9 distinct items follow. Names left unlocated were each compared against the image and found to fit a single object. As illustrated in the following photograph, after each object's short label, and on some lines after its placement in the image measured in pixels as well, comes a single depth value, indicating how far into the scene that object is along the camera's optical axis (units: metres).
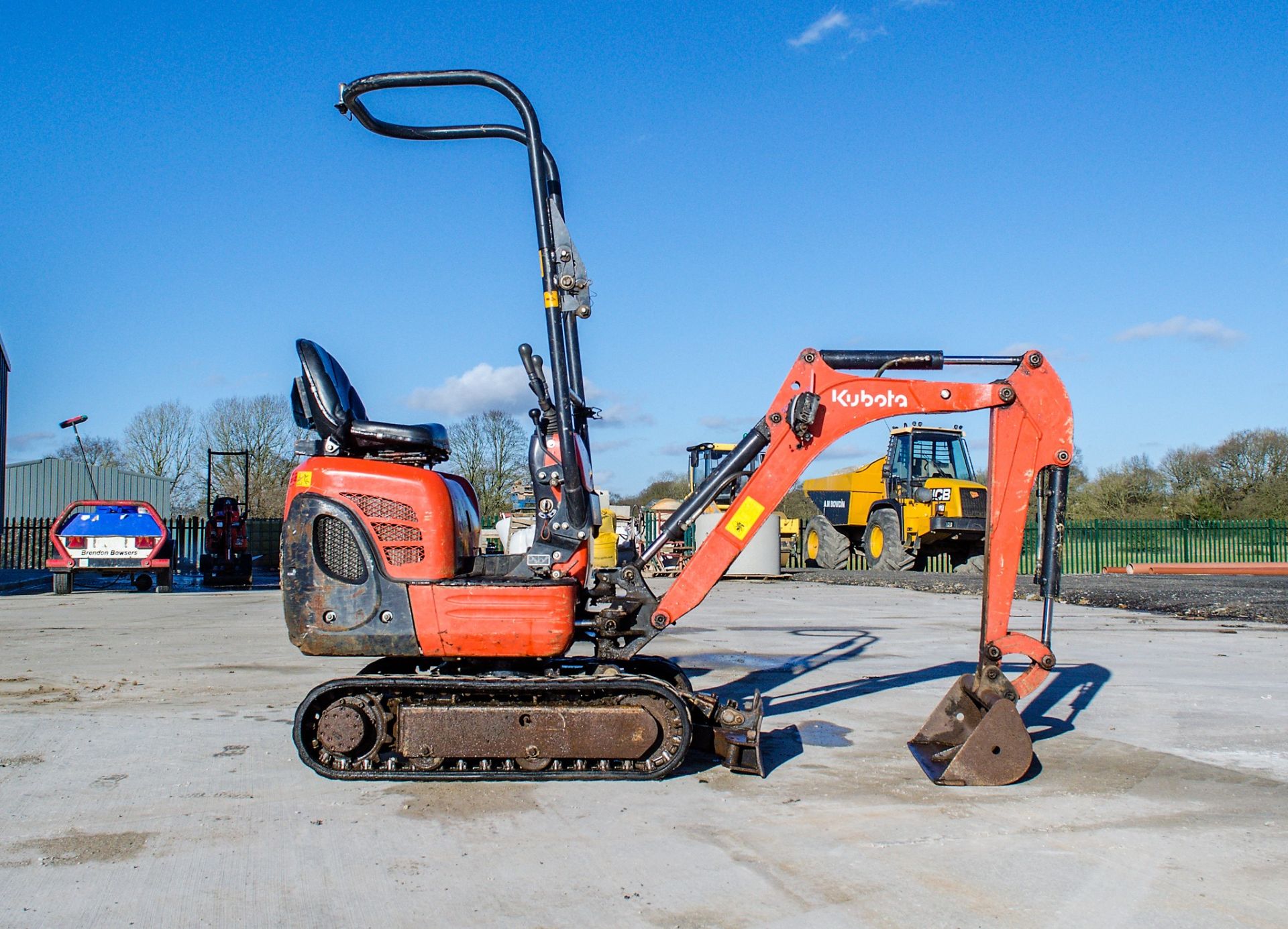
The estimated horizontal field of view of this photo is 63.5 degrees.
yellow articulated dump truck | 22.16
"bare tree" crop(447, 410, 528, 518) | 36.81
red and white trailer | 17.44
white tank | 21.92
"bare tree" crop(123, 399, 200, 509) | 47.41
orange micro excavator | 5.25
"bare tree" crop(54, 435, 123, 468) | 50.66
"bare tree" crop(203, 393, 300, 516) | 41.84
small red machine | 21.09
